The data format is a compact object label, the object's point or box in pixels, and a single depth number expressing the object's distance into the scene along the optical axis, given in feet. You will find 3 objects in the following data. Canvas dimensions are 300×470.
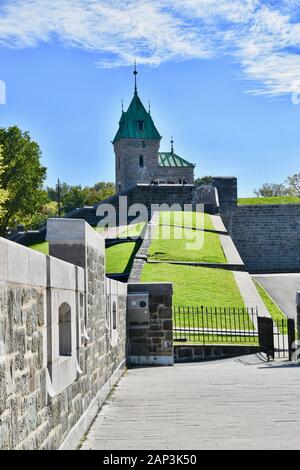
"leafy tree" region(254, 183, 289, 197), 333.17
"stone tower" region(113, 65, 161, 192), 304.50
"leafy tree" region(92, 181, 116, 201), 303.07
